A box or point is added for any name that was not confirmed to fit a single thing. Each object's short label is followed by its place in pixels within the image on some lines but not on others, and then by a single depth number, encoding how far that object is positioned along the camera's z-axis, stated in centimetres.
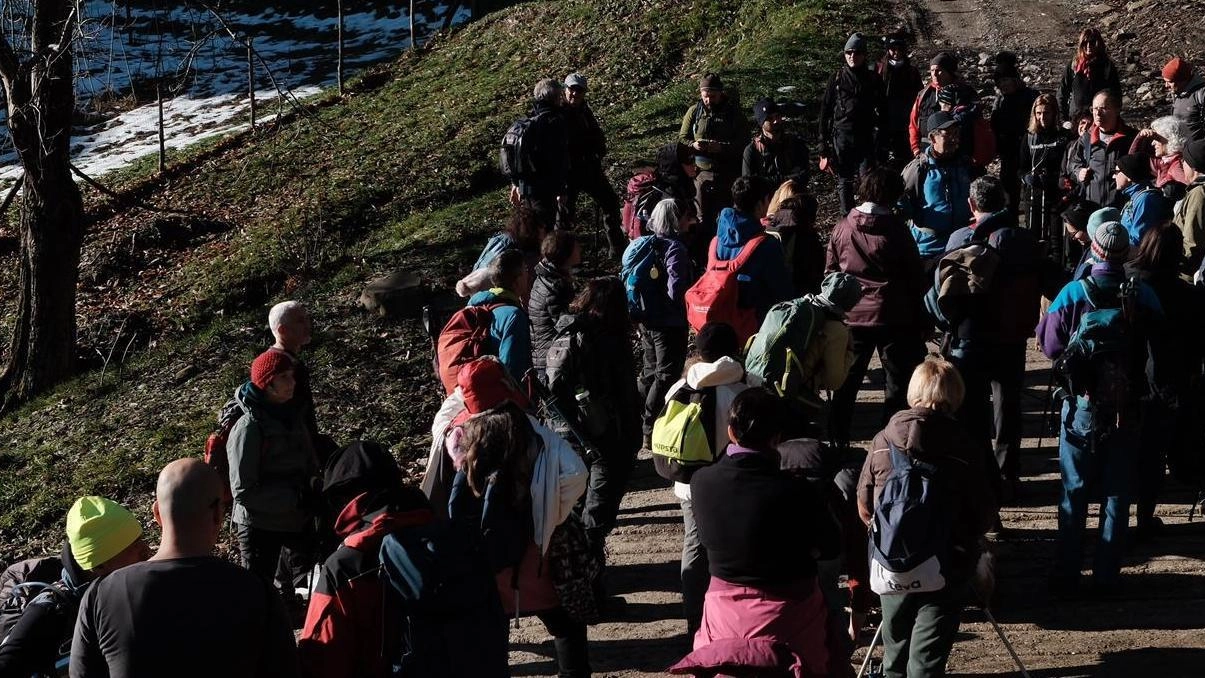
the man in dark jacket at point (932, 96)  1124
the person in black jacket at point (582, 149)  1180
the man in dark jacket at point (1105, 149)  972
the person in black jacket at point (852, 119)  1221
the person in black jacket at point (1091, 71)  1259
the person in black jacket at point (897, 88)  1269
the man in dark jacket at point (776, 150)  1135
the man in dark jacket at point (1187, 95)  975
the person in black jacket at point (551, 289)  760
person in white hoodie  615
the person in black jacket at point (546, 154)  1114
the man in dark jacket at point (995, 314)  755
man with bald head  412
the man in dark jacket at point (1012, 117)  1247
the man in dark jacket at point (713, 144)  1089
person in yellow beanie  481
